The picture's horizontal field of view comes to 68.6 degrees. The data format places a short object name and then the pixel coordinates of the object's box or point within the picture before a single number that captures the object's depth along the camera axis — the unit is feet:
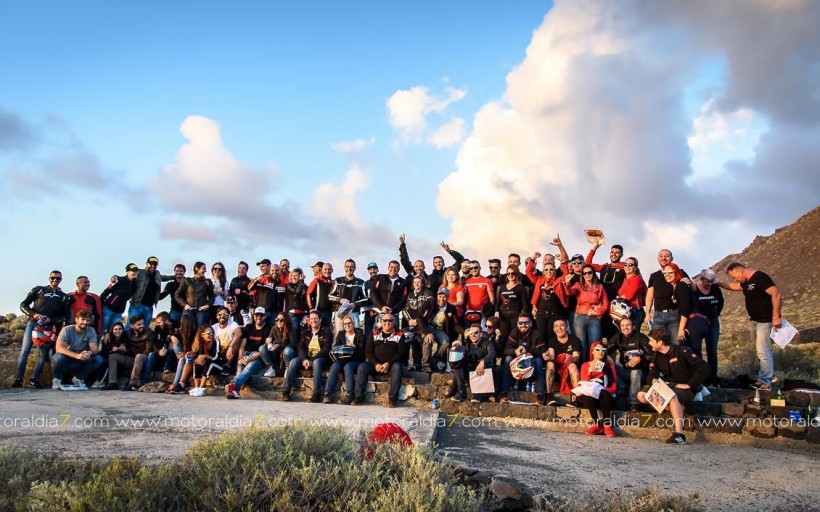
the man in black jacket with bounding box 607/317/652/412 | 31.35
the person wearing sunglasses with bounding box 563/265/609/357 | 33.76
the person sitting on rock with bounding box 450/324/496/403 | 33.73
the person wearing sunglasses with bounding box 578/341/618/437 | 30.12
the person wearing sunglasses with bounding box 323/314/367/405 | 34.83
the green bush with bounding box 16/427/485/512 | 14.80
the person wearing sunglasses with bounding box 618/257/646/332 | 34.19
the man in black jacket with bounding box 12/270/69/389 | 37.88
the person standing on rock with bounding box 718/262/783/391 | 30.71
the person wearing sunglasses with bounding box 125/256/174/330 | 40.24
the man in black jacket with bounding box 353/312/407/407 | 34.65
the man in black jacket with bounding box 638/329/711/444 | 30.04
